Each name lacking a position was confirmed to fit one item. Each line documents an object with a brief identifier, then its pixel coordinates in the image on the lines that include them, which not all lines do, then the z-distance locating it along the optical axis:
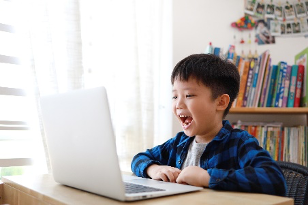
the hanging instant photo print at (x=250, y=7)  2.23
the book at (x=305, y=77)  1.97
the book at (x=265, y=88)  2.02
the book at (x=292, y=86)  2.01
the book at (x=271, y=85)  2.03
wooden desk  0.74
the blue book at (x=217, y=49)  2.03
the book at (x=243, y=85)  2.02
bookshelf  1.93
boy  1.08
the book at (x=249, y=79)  2.02
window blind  1.53
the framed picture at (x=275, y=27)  2.22
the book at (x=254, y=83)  2.02
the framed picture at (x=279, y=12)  2.22
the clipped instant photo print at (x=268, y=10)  2.22
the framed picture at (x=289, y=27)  2.22
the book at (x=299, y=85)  2.01
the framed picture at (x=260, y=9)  2.22
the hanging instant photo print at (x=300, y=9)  2.21
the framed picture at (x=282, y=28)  2.22
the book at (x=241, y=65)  2.03
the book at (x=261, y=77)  2.02
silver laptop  0.74
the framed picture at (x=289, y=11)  2.22
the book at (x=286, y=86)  2.02
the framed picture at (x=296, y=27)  2.21
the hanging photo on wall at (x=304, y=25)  2.21
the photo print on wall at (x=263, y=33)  2.23
